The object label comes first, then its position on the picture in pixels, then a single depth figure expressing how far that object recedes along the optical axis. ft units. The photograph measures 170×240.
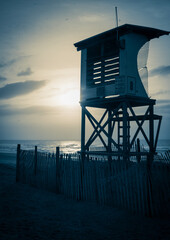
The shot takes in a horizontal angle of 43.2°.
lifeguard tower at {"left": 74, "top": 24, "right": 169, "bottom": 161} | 37.45
